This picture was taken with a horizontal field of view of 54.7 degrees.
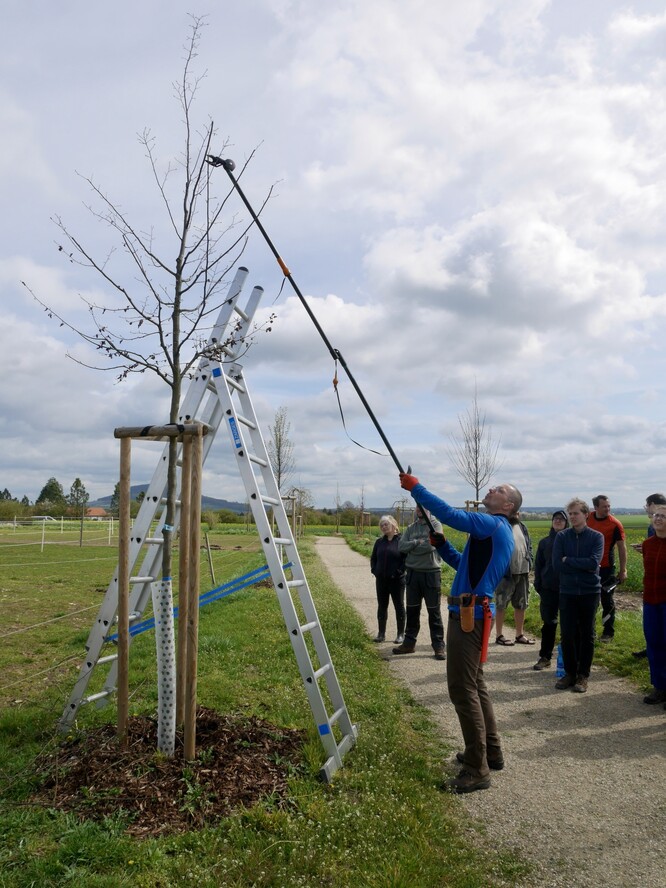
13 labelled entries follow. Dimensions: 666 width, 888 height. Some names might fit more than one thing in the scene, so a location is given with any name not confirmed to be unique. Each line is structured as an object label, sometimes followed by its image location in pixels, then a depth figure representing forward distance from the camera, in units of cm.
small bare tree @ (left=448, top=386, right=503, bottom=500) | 2253
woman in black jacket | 985
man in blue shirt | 481
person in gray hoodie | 902
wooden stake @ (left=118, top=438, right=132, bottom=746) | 449
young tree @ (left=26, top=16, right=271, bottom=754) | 489
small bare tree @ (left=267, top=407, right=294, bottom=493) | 2998
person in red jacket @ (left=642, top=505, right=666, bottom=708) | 696
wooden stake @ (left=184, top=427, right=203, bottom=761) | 436
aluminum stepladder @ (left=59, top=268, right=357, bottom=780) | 459
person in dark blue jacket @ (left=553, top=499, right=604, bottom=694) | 743
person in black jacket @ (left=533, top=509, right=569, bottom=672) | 841
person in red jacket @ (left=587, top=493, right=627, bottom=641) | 972
